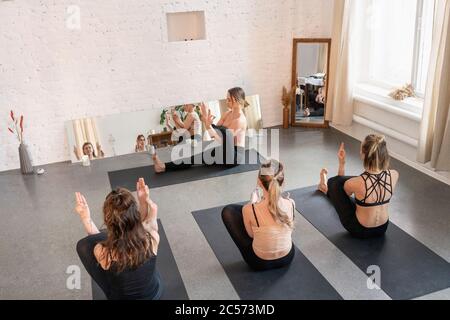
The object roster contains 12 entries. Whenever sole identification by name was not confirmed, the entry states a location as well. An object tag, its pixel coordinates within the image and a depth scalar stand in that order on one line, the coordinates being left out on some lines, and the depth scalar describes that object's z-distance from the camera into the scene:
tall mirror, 5.82
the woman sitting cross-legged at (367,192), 3.10
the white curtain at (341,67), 5.39
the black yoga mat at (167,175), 4.71
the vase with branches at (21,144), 5.00
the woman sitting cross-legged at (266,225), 2.84
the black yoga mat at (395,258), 2.89
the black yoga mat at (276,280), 2.88
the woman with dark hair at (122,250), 2.43
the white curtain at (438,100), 4.00
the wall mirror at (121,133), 5.25
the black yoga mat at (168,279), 2.95
